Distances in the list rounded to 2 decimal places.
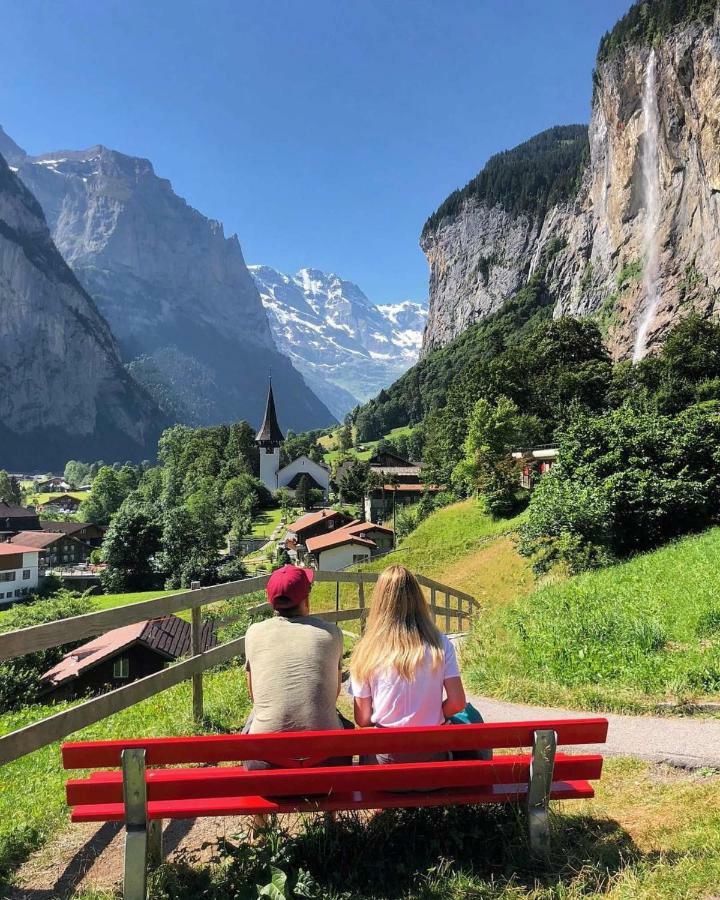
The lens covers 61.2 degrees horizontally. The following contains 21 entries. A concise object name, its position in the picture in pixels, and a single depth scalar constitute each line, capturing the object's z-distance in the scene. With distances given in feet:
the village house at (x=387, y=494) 251.60
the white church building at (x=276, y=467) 346.33
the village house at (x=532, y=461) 131.23
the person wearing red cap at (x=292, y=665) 11.48
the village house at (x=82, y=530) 319.27
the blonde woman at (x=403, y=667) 12.18
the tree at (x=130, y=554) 216.13
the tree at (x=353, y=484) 287.46
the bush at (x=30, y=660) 59.88
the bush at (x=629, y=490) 58.23
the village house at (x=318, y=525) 210.59
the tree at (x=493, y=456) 119.14
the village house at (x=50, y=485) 599.66
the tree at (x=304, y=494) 310.92
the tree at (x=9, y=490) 452.51
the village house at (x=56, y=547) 273.75
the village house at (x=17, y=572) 214.48
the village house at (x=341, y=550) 162.61
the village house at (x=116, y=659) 76.77
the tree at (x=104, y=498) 377.91
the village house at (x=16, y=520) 338.75
